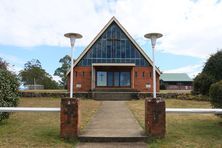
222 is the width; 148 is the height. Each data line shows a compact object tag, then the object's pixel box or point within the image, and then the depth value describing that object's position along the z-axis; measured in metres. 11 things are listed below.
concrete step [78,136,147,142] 6.00
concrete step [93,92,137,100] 19.50
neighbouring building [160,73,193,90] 44.96
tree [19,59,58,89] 51.42
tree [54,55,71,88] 56.82
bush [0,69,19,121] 7.67
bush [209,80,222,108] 7.70
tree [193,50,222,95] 21.15
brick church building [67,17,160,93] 22.23
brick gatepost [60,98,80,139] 6.13
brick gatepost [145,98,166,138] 6.16
